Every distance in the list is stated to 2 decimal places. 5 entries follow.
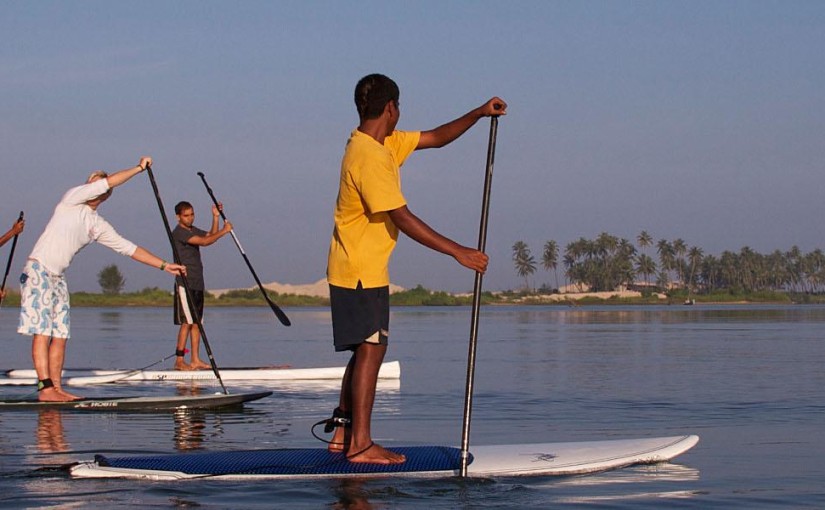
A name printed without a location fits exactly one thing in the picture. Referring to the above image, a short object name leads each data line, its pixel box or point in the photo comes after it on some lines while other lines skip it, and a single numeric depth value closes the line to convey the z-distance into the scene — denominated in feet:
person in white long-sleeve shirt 30.27
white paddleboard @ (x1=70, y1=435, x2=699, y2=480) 19.12
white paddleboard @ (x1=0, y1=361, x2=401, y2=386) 40.34
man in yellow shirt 18.93
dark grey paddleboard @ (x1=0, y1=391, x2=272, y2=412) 31.35
